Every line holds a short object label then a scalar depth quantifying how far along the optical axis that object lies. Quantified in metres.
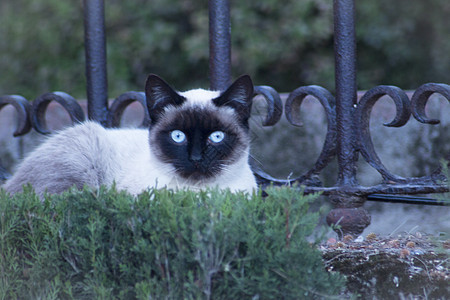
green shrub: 3.50
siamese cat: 5.36
